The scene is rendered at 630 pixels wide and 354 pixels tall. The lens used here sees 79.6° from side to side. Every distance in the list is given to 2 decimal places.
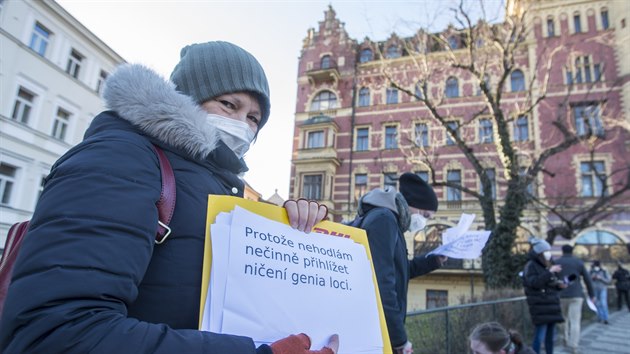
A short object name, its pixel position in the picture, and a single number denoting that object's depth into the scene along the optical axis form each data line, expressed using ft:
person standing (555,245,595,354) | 22.44
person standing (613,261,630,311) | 43.06
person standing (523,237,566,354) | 19.44
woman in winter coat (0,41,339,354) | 2.36
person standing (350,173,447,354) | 8.18
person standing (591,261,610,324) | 35.04
